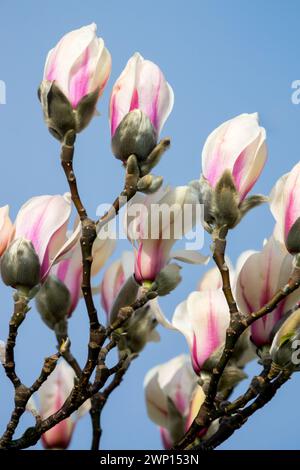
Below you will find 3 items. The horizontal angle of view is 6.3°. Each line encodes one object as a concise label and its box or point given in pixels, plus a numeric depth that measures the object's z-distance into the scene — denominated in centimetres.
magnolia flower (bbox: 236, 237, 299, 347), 194
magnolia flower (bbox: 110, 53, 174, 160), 191
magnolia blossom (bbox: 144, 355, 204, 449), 207
